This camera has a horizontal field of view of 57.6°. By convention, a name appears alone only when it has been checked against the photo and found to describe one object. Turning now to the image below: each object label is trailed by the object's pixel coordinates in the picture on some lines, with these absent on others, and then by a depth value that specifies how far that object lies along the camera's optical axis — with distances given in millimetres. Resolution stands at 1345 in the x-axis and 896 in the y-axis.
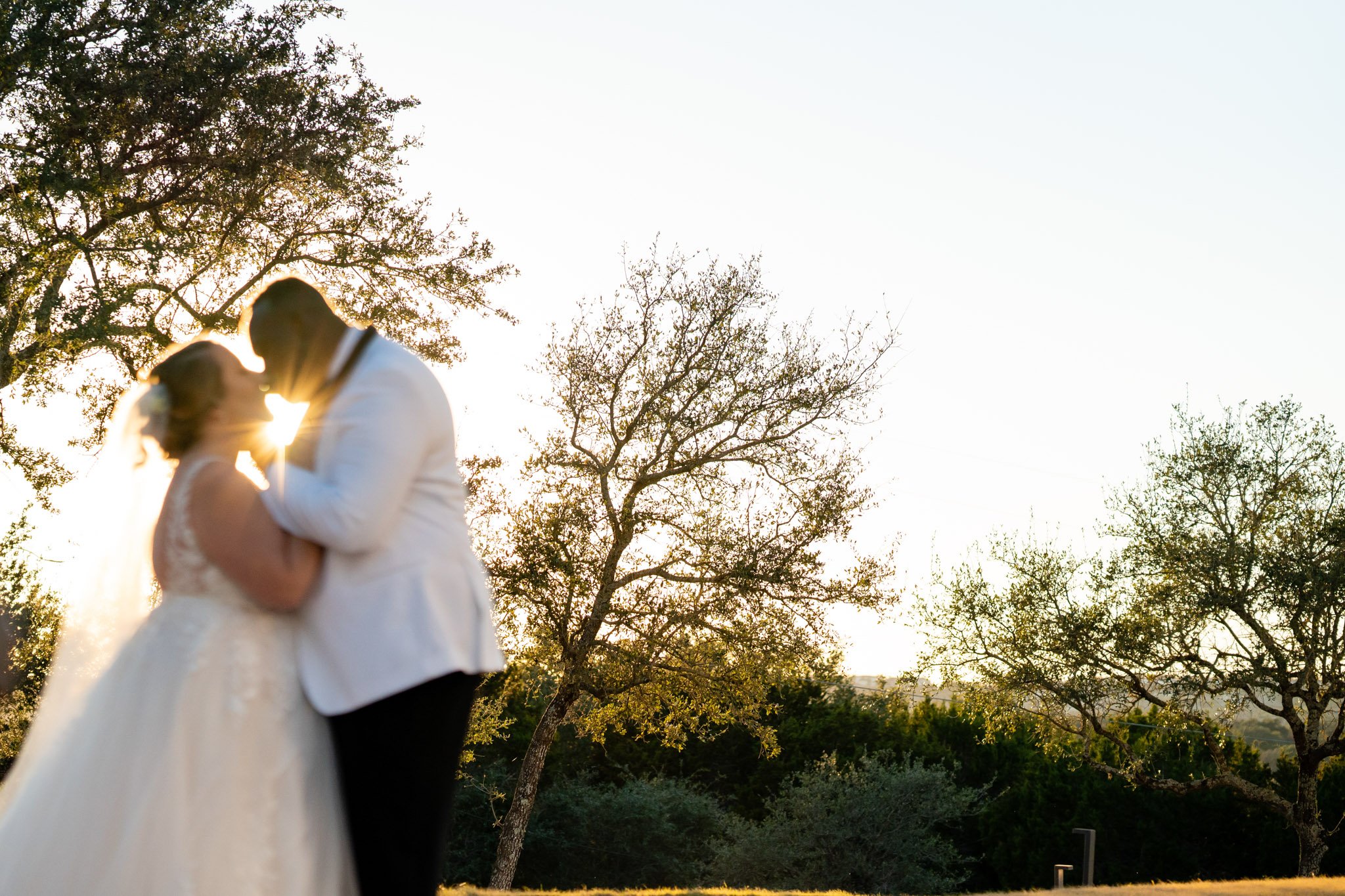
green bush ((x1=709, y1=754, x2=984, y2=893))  28281
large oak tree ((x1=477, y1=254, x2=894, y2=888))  20000
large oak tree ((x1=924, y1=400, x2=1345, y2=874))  24031
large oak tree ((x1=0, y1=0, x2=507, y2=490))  13320
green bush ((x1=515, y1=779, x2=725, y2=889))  30328
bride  3023
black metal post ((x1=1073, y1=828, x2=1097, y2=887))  18061
